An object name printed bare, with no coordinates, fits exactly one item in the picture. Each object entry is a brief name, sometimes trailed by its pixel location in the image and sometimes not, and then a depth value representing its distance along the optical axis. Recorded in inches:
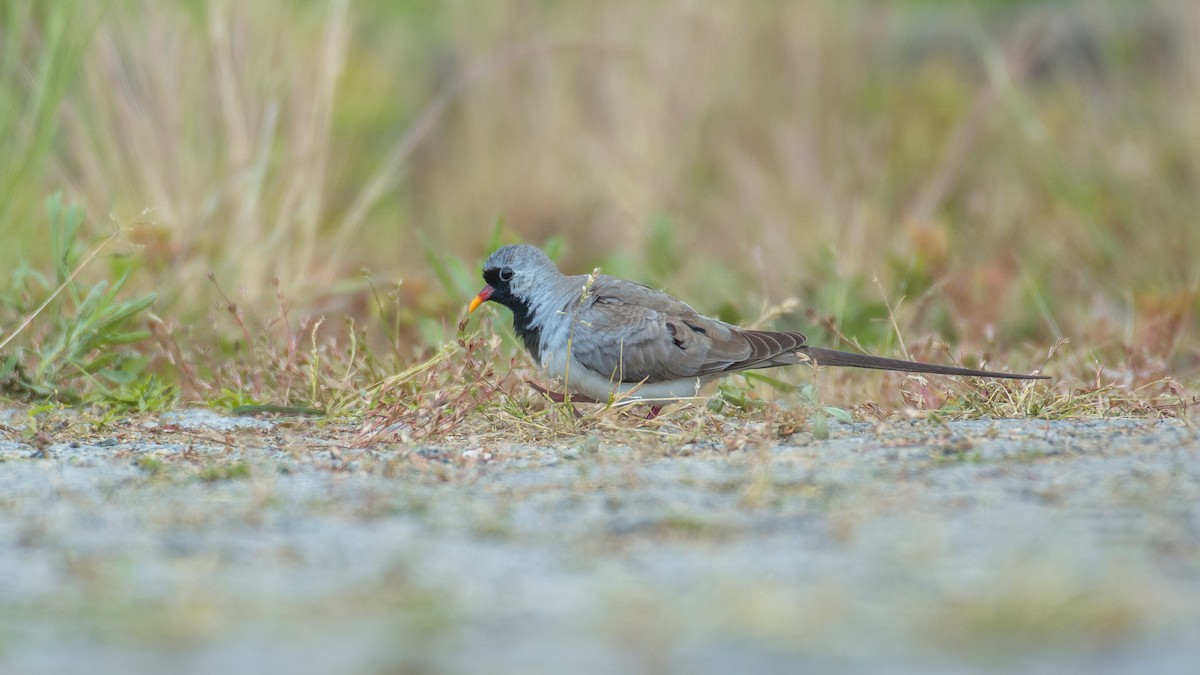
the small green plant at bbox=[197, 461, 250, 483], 253.4
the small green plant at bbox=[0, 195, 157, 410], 342.6
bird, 355.6
